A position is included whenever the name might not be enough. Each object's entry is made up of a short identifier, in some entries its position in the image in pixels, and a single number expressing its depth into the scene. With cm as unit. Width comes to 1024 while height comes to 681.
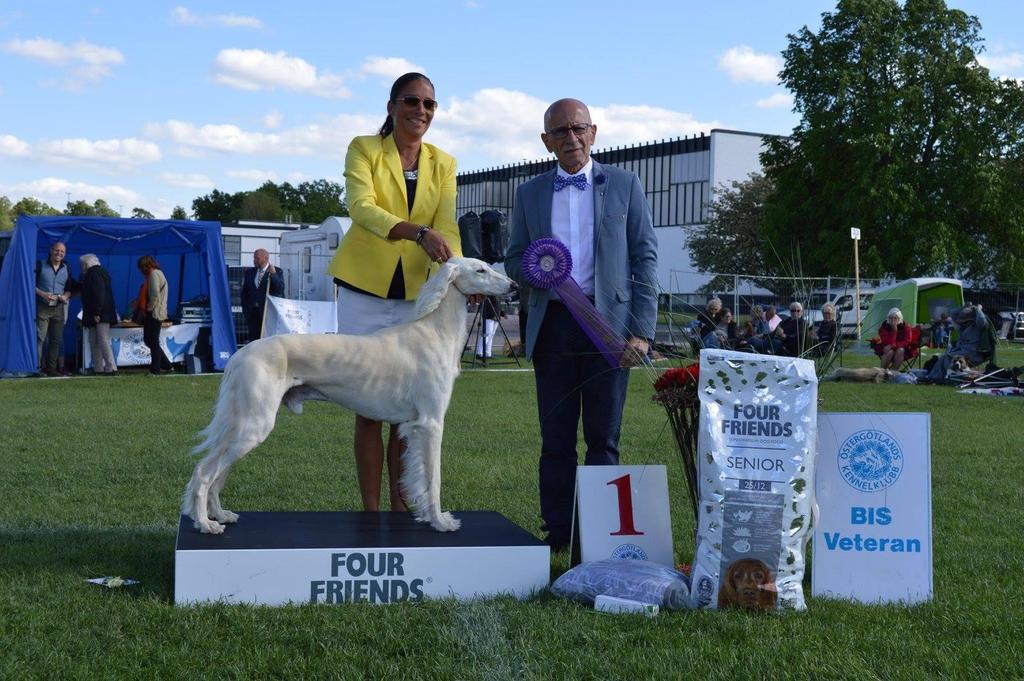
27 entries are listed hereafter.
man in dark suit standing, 1541
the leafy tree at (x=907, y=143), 3127
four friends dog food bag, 364
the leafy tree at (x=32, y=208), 6788
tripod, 1752
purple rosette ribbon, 430
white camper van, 2191
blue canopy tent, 1396
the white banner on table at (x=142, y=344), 1505
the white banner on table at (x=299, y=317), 1498
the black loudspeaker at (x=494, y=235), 478
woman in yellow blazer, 445
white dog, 388
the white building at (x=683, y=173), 5091
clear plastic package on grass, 369
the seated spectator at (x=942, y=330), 2084
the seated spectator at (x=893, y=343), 1653
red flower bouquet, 398
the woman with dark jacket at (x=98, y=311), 1424
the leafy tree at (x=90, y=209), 6450
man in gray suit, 445
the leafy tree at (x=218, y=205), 7706
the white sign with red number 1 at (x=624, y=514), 417
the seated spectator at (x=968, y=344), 1510
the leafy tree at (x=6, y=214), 6275
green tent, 2267
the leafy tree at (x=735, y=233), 4047
